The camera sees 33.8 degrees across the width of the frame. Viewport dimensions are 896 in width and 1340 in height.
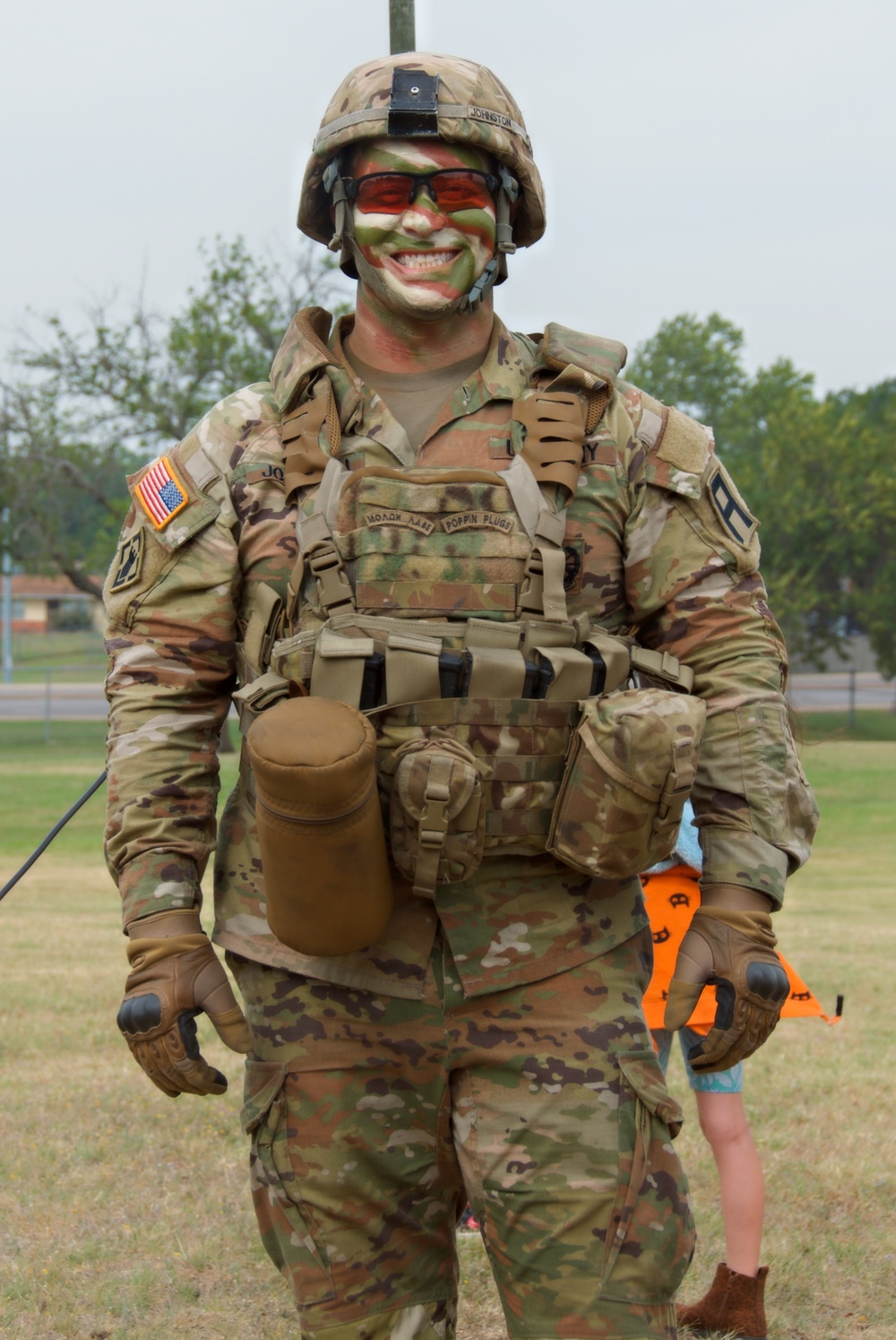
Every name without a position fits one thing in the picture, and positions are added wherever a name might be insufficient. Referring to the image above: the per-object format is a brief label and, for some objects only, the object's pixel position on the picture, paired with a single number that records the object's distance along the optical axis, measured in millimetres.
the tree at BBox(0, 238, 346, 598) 24281
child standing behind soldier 3820
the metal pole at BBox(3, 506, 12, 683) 43656
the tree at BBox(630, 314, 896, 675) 31281
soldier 2428
